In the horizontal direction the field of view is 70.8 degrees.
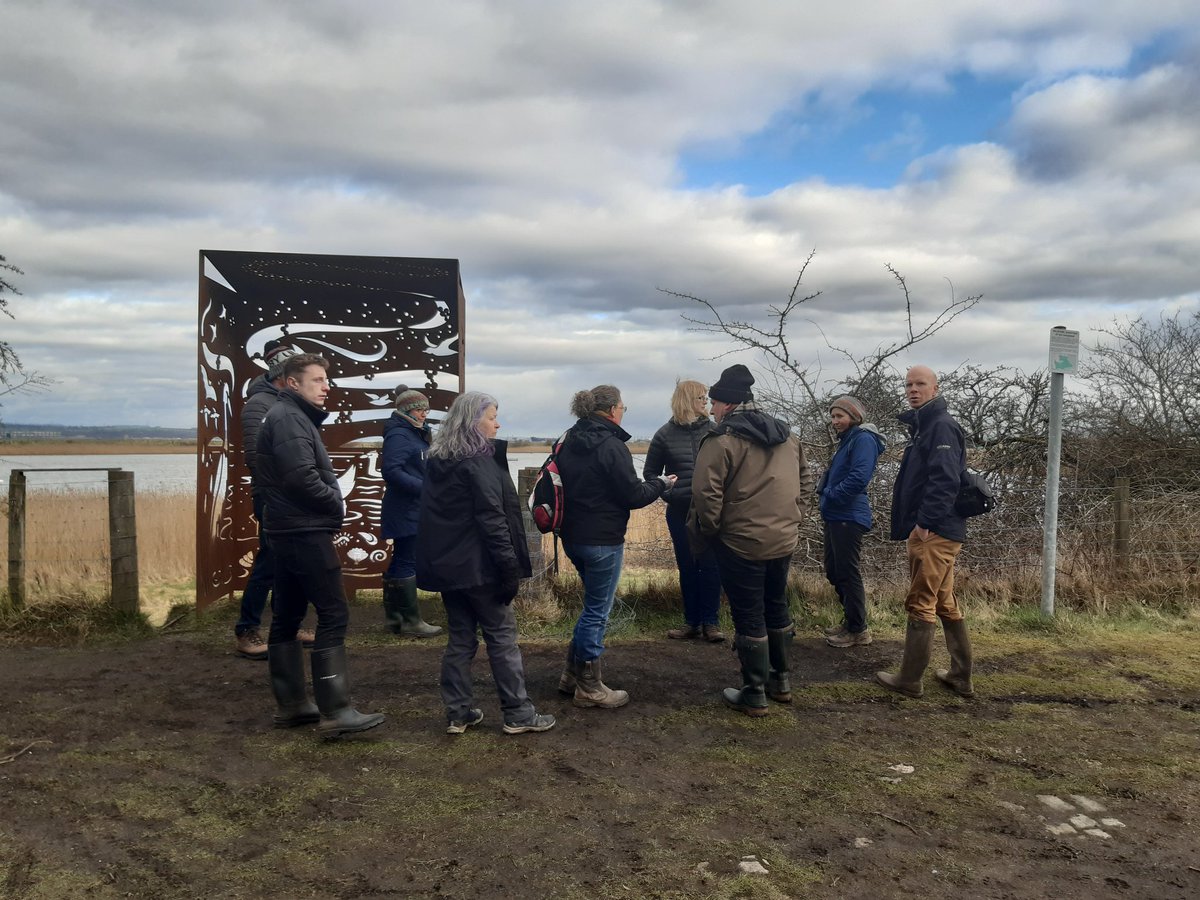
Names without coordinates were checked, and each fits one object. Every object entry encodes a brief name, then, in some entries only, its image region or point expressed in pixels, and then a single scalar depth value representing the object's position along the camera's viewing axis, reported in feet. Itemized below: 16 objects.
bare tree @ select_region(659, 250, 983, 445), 24.13
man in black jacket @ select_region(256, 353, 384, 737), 12.71
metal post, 20.70
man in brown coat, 14.06
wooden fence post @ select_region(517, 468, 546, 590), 21.62
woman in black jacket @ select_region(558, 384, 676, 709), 14.21
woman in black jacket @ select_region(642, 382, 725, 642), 18.25
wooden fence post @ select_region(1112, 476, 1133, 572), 24.17
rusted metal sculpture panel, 22.21
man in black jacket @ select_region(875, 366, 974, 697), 14.67
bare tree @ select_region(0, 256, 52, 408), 28.71
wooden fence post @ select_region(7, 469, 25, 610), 20.31
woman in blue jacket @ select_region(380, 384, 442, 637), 19.44
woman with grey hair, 12.71
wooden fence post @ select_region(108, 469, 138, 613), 20.33
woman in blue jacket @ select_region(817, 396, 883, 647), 17.75
